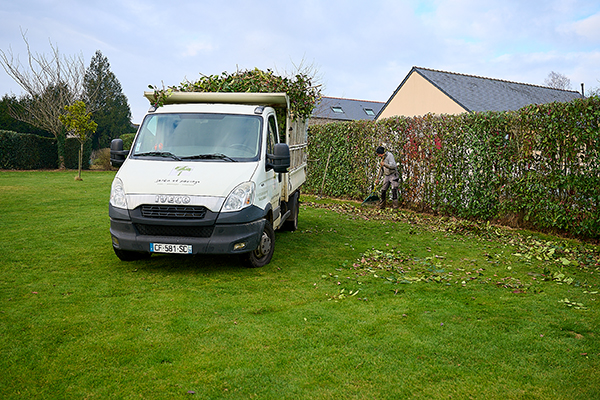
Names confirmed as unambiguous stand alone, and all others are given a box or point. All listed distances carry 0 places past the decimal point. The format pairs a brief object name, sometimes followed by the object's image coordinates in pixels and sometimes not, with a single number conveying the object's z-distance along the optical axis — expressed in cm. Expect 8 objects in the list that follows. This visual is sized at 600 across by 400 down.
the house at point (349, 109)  5150
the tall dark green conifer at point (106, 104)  4716
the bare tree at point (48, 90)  3303
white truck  600
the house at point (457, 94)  2652
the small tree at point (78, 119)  2295
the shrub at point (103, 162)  3186
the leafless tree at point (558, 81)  7875
